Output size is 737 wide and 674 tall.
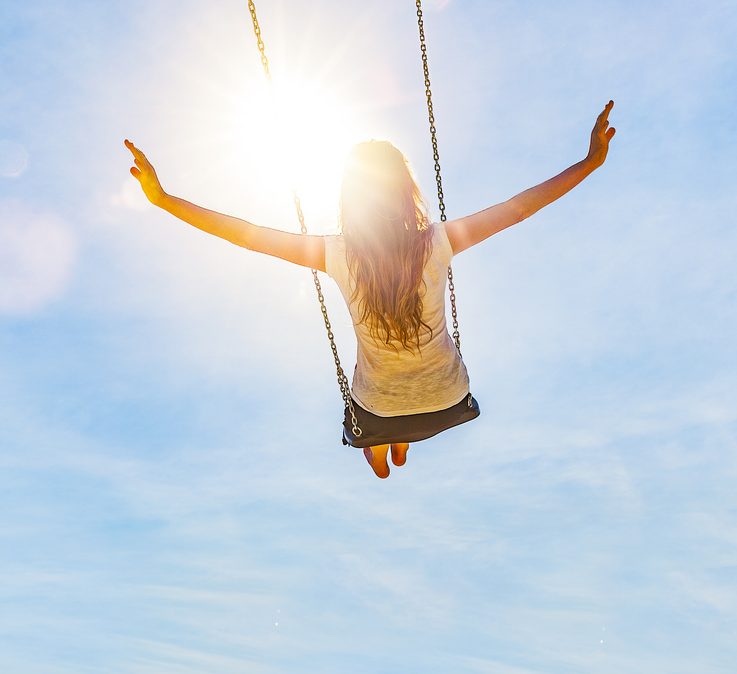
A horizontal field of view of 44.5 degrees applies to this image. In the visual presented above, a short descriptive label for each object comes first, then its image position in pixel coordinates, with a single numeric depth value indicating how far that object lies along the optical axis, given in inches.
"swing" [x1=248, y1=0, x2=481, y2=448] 199.0
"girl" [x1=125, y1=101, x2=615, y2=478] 169.0
